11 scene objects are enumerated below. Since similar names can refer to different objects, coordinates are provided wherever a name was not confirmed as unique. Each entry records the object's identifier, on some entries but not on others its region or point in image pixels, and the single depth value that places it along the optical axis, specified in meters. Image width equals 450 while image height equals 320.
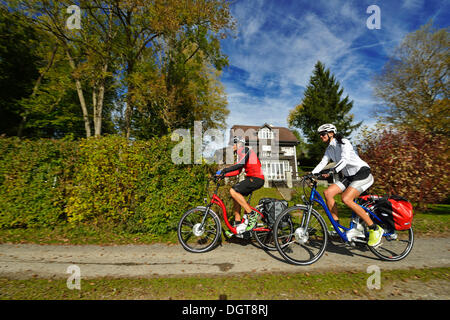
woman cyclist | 3.85
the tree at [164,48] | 11.37
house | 36.50
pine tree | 36.59
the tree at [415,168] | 7.13
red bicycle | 4.45
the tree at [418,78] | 17.60
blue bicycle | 3.83
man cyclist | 4.52
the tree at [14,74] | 17.42
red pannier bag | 3.84
